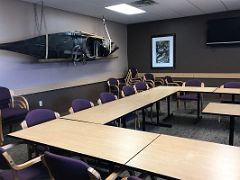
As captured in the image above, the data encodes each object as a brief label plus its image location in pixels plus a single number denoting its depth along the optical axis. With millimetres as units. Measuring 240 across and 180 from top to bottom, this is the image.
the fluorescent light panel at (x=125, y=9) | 5162
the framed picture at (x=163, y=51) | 7082
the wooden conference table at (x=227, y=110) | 2747
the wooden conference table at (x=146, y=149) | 1351
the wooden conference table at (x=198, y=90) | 4348
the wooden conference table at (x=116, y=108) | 2597
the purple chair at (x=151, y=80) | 7004
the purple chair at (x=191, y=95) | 4860
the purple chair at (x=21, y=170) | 1677
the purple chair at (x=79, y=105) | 3015
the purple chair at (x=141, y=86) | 5338
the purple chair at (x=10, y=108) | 3631
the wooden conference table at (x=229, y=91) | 4055
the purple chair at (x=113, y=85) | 6566
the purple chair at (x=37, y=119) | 2374
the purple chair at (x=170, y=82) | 6656
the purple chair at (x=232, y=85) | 4703
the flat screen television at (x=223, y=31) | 6023
